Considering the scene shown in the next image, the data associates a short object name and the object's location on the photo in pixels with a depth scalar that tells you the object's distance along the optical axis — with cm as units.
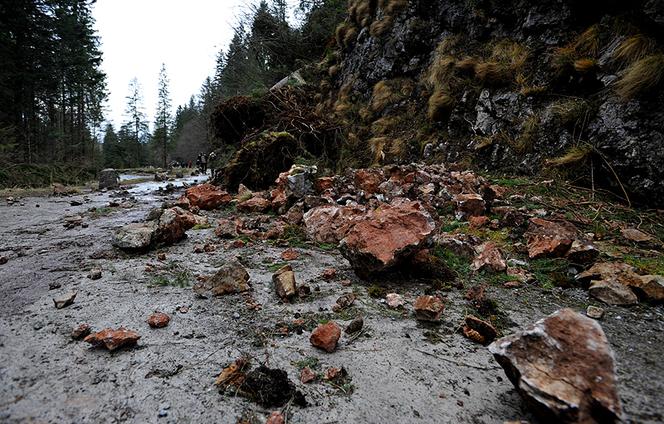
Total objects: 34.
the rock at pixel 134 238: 288
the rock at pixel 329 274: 231
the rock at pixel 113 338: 142
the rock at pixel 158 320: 163
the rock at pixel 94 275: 224
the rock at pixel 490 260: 233
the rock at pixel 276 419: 105
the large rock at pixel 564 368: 88
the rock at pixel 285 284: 197
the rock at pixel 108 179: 1067
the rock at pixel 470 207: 335
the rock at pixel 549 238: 233
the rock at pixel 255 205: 468
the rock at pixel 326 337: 145
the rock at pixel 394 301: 187
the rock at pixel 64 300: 182
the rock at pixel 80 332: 151
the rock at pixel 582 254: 217
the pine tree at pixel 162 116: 3958
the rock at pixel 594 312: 169
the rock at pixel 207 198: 507
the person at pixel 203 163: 2072
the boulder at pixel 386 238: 217
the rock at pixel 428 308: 171
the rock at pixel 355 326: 161
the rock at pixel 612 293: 179
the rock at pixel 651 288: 177
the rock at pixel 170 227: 307
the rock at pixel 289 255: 277
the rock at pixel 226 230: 339
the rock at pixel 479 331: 152
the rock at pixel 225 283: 204
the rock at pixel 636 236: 255
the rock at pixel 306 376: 126
